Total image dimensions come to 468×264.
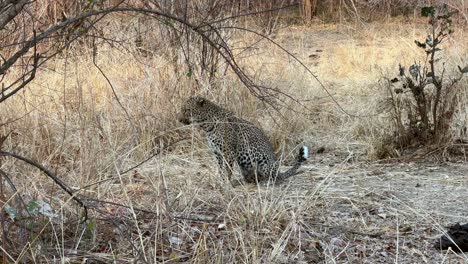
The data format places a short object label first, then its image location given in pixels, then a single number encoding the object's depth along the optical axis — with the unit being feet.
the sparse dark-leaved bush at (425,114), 33.88
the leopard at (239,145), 31.35
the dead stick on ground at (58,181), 18.04
